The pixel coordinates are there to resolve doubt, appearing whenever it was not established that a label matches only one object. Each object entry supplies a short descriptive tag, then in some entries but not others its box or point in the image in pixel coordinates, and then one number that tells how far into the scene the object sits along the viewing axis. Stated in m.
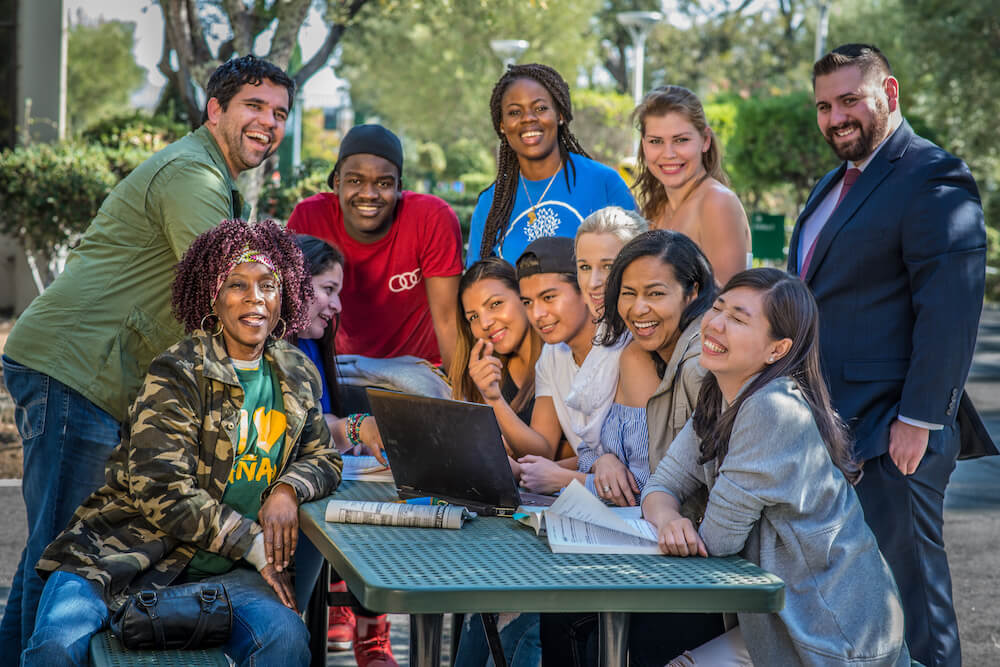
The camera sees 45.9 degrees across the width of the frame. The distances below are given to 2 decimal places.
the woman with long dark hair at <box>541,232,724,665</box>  3.37
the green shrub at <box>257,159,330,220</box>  11.94
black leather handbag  2.97
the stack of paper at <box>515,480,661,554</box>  2.72
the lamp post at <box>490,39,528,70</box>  19.14
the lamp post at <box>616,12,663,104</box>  19.47
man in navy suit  3.71
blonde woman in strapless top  4.49
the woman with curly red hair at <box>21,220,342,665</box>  3.17
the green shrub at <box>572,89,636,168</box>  26.75
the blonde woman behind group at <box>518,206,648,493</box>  3.62
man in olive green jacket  3.69
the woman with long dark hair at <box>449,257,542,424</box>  4.16
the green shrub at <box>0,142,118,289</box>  10.68
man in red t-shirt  4.62
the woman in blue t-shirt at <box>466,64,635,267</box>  4.80
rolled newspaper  2.96
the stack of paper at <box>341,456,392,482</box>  3.69
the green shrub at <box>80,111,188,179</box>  11.62
